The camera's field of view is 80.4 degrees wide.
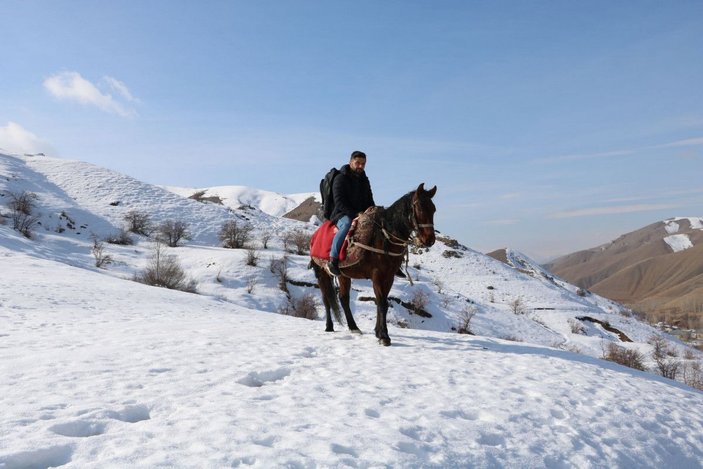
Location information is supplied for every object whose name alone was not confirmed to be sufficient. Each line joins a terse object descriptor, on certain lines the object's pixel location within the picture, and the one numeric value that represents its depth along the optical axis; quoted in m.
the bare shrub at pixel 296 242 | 37.28
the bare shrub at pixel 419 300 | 29.16
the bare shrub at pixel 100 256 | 26.58
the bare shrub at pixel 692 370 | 20.57
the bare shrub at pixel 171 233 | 35.72
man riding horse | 8.11
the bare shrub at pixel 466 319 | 27.98
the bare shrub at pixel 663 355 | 21.30
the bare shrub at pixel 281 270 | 28.29
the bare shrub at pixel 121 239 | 33.28
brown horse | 7.28
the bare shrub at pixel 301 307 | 24.06
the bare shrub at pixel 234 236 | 37.75
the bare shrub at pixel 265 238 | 37.45
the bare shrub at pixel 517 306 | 37.00
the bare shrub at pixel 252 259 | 29.52
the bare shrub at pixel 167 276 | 23.53
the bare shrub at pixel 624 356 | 23.38
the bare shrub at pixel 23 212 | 29.86
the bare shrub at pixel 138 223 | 37.41
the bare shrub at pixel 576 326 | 34.38
